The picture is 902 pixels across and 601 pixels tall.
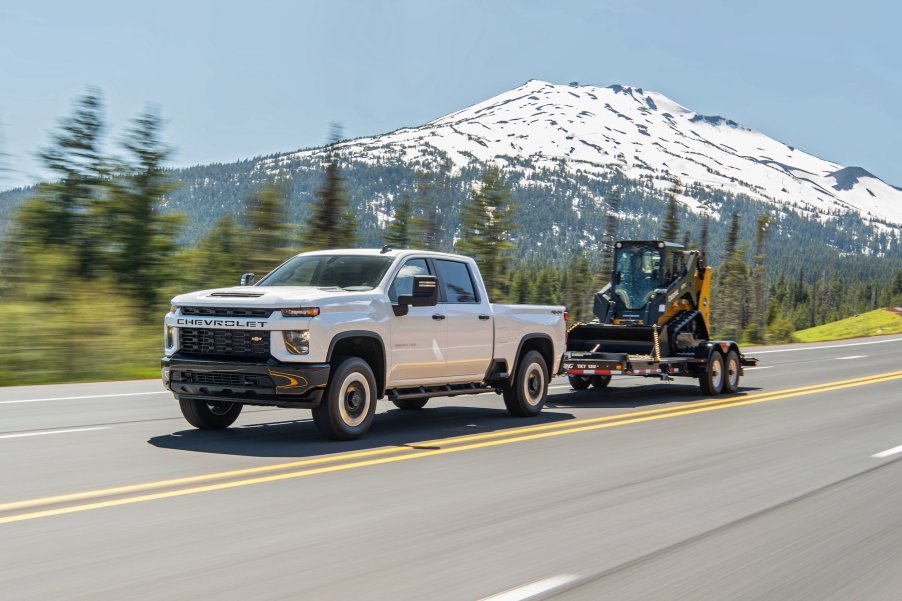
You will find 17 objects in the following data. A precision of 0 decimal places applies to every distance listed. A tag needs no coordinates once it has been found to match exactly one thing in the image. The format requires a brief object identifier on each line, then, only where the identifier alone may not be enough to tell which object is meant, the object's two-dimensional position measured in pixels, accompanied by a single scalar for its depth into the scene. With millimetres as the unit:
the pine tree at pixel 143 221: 34531
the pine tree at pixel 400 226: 60875
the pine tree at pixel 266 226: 33094
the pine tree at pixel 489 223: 59750
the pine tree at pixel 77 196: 33062
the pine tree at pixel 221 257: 31562
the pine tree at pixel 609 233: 54875
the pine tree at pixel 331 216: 34906
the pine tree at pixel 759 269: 122938
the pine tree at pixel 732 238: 112438
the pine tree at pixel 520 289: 144500
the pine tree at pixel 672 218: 79731
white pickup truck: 8984
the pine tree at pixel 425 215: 45969
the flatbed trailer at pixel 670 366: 15484
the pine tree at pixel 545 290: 149000
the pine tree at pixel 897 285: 192750
